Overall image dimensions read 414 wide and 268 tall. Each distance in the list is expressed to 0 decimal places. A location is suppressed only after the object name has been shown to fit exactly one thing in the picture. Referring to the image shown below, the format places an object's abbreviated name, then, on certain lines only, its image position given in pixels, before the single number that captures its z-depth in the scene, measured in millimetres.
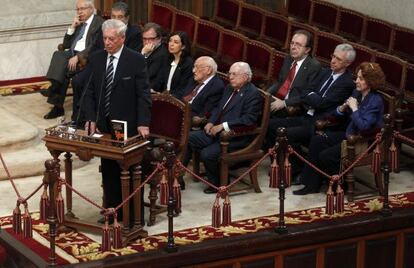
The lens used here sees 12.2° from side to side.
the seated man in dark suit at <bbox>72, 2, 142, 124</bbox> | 14526
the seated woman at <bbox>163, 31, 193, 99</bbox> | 14851
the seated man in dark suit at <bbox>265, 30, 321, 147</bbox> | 14239
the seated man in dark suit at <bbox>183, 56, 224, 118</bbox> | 14166
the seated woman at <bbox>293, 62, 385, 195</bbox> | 13381
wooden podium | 11760
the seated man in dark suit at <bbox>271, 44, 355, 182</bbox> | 13852
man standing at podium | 12078
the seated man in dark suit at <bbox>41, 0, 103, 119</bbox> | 15863
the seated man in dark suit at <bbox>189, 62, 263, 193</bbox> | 13727
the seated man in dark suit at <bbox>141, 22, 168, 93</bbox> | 15001
